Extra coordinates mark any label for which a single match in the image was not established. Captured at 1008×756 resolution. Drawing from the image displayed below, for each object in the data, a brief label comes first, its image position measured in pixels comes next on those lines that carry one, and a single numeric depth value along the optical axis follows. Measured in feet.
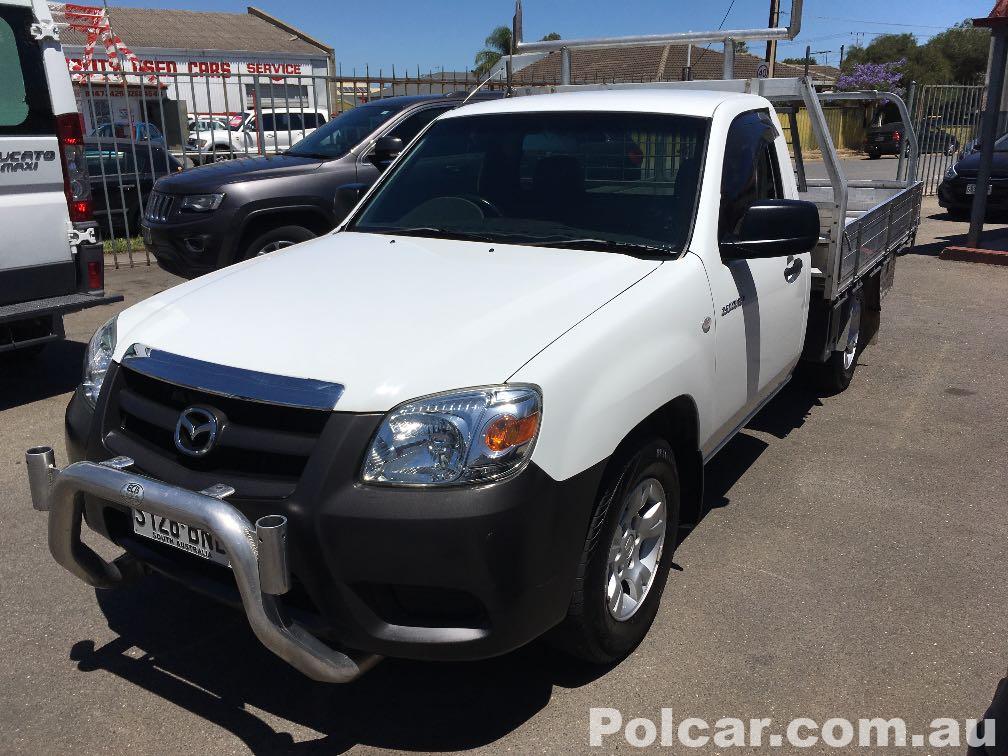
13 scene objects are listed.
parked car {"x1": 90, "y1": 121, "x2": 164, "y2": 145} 41.66
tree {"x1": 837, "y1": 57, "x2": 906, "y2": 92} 157.48
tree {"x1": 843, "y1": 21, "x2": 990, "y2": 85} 203.92
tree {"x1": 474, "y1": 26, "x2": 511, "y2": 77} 182.29
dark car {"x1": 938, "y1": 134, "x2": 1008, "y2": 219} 43.68
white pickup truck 7.89
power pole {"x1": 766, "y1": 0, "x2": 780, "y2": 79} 79.82
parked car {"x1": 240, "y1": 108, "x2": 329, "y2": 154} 39.55
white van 17.88
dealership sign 89.34
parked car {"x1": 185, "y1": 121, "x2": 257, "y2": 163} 36.58
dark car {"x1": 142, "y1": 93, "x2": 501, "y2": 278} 24.91
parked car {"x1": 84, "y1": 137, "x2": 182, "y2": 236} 37.11
